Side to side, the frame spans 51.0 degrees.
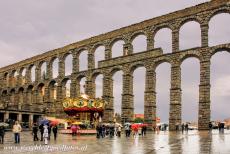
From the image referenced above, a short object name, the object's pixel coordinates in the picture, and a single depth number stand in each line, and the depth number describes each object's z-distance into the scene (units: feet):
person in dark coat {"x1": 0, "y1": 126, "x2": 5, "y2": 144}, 52.35
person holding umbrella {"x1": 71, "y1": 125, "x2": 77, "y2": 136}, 76.22
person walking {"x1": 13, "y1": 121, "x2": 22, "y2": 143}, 51.25
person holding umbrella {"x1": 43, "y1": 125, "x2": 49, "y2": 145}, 49.92
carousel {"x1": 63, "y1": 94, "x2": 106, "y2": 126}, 82.25
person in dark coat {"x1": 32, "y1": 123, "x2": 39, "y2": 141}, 59.17
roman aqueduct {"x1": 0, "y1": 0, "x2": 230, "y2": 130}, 98.25
